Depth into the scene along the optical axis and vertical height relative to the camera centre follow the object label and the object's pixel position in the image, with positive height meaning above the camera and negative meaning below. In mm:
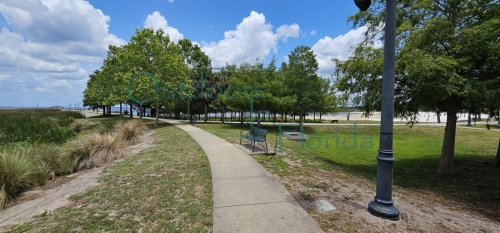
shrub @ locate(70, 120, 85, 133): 17986 -1341
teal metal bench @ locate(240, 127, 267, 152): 8893 -953
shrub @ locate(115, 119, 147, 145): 12422 -1277
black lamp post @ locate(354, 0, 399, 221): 3746 -124
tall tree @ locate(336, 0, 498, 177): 6211 +1424
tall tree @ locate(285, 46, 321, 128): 23672 +3636
